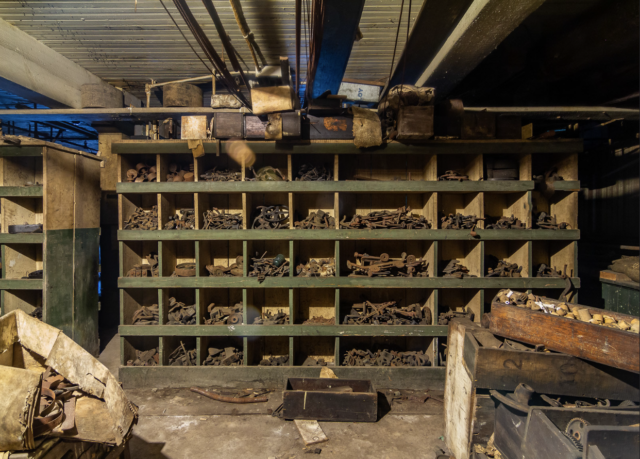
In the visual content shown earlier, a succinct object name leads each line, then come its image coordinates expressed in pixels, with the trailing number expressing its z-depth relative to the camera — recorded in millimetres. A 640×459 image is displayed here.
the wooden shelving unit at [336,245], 3422
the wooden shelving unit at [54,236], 3475
